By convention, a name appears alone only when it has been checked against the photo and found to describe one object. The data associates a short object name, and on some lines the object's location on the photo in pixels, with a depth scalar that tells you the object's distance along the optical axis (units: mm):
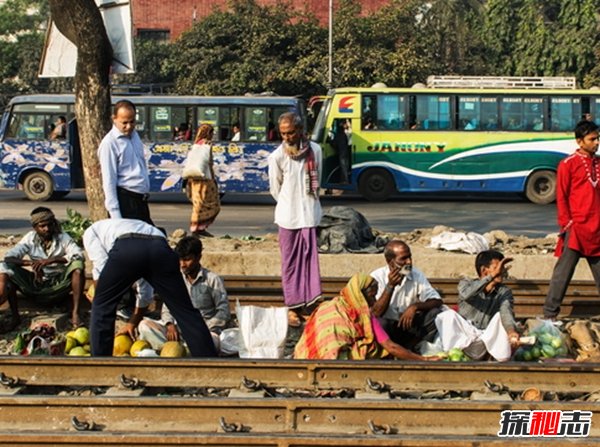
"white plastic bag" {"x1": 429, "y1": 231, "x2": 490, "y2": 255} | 19545
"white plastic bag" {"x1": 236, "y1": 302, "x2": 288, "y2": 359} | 13135
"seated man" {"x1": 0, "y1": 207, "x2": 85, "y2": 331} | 15648
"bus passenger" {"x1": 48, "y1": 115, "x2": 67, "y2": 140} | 38679
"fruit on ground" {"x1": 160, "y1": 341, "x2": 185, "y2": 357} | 12996
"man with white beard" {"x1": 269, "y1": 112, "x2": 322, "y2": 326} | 15384
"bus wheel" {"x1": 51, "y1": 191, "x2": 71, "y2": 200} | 41199
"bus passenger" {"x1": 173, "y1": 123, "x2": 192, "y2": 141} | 38709
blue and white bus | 38504
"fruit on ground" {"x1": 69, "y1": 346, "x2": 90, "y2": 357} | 13560
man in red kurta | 15091
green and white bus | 39148
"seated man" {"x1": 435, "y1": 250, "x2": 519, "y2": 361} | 12952
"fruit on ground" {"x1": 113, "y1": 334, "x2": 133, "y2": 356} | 13633
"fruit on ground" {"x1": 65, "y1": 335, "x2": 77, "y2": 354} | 13840
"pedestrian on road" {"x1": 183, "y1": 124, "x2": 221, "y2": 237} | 23017
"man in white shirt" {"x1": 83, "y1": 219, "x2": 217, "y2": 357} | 11999
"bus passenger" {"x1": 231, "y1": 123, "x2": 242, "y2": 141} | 38533
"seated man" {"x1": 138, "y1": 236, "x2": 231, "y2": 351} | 13823
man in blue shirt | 14651
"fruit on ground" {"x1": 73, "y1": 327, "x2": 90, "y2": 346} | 14065
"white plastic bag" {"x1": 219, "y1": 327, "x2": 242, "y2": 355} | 13721
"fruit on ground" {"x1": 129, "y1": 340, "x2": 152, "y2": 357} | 13369
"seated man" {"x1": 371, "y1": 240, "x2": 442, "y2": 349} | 13516
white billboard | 19076
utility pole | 54236
